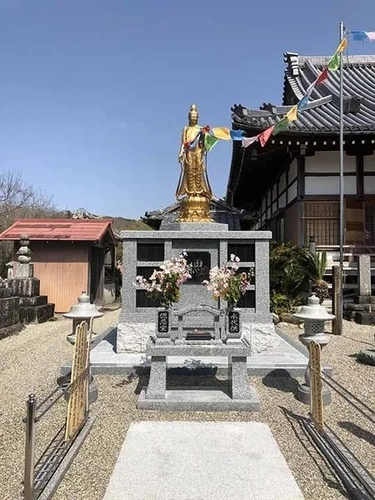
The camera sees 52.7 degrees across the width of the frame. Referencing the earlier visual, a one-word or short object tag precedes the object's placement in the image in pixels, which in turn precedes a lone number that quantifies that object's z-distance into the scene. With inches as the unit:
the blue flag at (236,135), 383.2
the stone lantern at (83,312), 203.5
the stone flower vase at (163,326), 205.9
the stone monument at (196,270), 275.9
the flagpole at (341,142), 418.0
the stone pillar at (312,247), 459.8
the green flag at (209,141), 312.0
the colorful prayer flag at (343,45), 415.2
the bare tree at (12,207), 1014.3
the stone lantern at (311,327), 201.8
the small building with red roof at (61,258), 607.3
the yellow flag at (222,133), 326.6
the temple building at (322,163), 456.4
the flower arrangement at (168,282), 208.7
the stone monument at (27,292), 490.9
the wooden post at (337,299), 383.9
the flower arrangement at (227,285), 206.8
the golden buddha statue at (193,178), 310.7
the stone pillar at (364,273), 444.5
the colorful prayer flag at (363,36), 404.1
